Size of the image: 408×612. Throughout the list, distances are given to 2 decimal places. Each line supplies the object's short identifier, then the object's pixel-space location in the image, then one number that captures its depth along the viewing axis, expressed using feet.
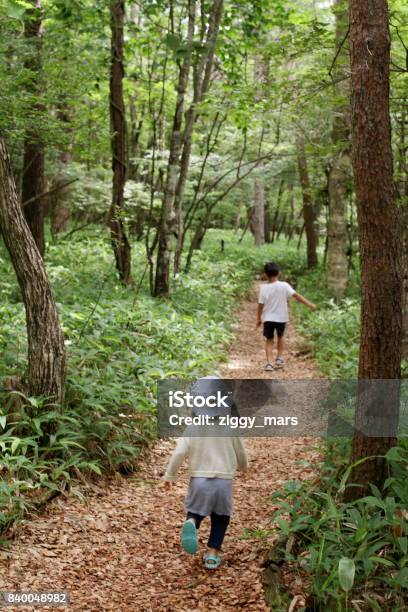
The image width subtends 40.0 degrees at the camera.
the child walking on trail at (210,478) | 12.75
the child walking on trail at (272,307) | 30.17
